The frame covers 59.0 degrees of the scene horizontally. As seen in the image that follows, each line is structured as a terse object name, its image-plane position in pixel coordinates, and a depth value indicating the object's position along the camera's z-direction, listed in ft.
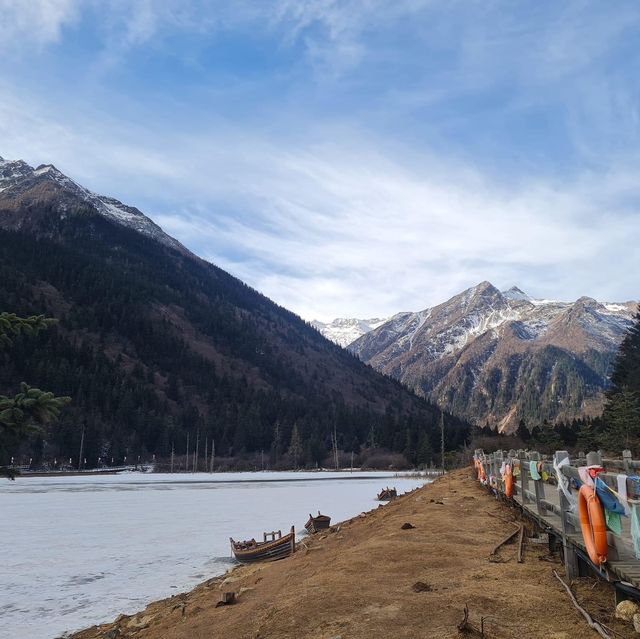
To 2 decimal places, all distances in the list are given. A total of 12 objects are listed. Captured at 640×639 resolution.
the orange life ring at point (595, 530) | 24.47
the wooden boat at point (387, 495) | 168.42
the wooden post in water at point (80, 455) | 411.56
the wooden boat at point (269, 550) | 70.95
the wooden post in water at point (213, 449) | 474.66
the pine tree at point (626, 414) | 161.27
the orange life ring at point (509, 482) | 59.11
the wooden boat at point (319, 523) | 99.11
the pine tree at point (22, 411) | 23.99
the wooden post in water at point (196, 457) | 466.04
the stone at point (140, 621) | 44.65
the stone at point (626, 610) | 24.12
